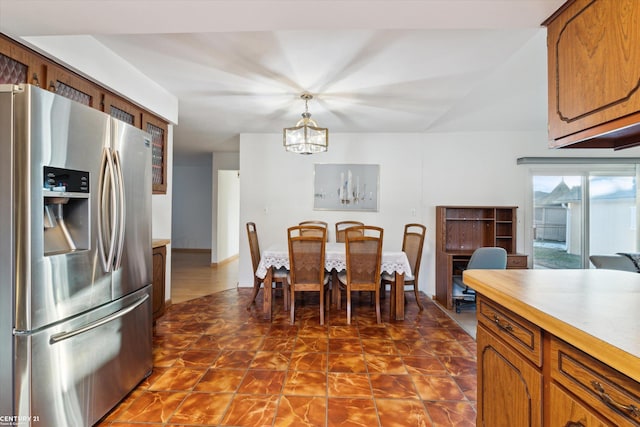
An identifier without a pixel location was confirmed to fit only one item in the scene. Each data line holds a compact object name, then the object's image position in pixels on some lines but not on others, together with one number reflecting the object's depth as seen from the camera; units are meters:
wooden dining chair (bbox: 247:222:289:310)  3.27
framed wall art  4.40
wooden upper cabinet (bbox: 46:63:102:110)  1.89
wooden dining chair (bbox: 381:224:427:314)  3.25
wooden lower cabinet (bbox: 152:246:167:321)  2.57
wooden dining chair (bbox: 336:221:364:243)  4.11
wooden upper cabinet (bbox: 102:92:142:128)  2.36
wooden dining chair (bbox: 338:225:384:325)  2.92
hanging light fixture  2.85
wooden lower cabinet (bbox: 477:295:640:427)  0.72
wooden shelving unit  3.87
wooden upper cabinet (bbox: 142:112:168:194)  3.03
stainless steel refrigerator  1.23
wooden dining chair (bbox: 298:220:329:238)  4.02
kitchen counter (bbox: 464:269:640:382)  0.71
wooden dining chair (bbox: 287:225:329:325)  2.96
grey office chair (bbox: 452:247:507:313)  3.14
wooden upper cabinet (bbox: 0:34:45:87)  1.63
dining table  3.13
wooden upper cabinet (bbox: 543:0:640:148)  0.99
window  4.18
